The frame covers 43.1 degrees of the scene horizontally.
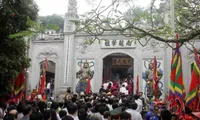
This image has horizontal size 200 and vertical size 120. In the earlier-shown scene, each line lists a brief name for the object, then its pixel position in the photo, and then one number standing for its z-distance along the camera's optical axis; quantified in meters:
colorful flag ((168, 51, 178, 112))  4.70
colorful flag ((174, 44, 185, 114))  4.46
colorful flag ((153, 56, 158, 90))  8.37
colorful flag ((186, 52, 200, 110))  4.45
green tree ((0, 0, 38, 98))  5.76
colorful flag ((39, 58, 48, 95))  8.77
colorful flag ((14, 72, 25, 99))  6.45
